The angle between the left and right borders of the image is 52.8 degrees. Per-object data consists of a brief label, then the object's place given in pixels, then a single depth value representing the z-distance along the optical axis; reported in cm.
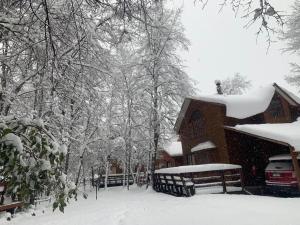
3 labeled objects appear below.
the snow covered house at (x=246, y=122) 2077
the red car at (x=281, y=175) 1446
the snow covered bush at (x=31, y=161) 371
